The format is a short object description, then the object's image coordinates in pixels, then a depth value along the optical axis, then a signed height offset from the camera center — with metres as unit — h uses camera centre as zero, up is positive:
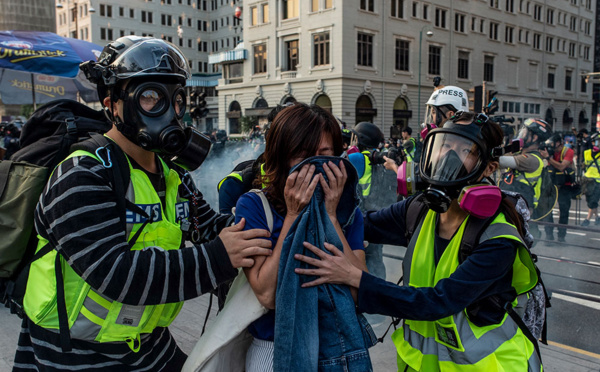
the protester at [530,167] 7.88 -0.53
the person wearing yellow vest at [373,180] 5.48 -0.70
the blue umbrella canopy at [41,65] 6.13 +0.95
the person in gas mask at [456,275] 1.81 -0.54
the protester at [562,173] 10.07 -0.80
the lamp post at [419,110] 39.31 +2.03
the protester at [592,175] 10.60 -0.89
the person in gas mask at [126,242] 1.58 -0.37
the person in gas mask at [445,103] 4.98 +0.33
